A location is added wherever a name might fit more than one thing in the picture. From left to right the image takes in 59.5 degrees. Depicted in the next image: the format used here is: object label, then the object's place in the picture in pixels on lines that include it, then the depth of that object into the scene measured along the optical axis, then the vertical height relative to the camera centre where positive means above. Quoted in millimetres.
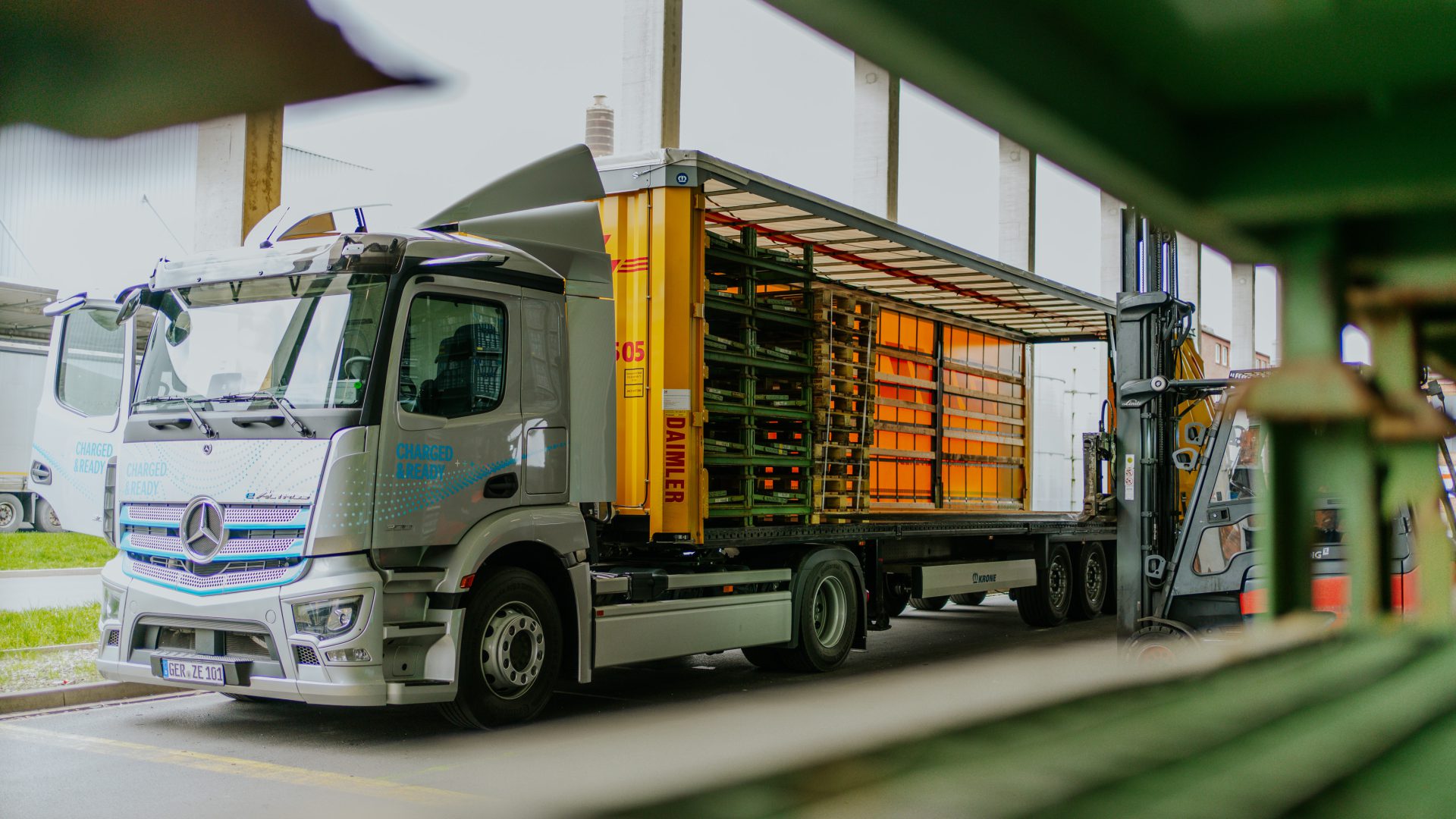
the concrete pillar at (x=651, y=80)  12750 +4165
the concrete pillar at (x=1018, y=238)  21233 +4348
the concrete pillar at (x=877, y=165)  18734 +4786
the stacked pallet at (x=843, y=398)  10695 +710
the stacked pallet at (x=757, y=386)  9539 +736
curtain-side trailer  7238 +176
